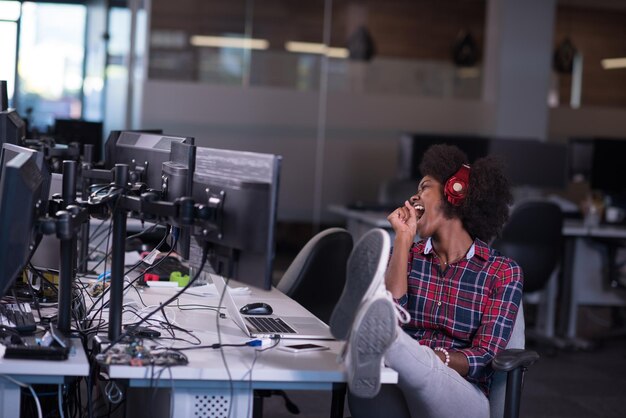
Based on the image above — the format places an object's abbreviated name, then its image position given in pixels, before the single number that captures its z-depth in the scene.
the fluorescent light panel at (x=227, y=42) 8.31
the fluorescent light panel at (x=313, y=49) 8.51
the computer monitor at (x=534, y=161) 7.33
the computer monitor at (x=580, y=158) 7.30
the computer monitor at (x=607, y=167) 7.23
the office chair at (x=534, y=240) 5.71
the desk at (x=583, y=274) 6.24
